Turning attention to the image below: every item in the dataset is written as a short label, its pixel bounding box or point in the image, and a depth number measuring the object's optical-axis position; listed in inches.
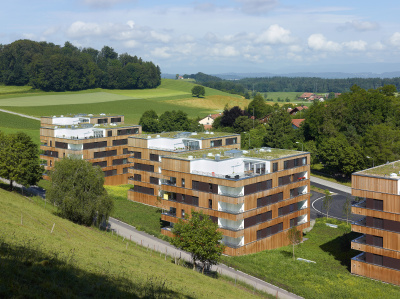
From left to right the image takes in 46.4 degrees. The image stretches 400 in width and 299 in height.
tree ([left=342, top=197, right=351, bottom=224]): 3030.5
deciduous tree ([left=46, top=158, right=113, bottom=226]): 2504.9
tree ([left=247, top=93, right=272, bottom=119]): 7258.9
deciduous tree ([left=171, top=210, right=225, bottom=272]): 2038.6
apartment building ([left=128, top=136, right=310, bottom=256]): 2443.4
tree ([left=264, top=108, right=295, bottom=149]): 5168.8
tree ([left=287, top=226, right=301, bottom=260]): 2559.1
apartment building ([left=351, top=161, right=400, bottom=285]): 2054.6
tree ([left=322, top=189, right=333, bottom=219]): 3189.0
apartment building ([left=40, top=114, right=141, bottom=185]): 3944.4
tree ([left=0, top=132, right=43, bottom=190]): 3120.1
